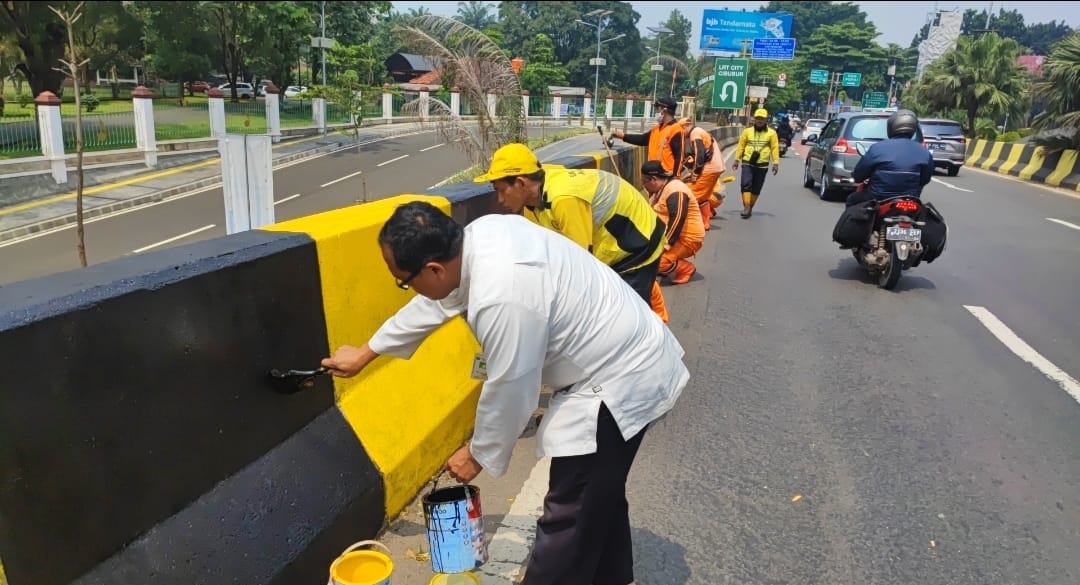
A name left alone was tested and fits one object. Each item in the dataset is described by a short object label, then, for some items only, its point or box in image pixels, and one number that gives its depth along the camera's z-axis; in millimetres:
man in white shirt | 1839
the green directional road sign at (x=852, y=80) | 79812
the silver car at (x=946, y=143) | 19734
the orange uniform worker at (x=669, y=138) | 8141
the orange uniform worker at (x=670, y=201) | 5669
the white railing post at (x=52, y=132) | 15461
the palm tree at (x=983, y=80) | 31188
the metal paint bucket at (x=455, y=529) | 2246
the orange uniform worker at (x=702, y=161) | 8219
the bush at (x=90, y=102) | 16062
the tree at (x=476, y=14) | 116088
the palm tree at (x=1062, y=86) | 17922
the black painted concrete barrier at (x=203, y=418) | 1664
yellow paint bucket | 2129
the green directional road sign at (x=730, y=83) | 26422
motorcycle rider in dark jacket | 7062
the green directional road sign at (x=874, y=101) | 69500
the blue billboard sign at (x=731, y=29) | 38500
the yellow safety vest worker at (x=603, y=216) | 3615
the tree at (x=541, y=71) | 50719
